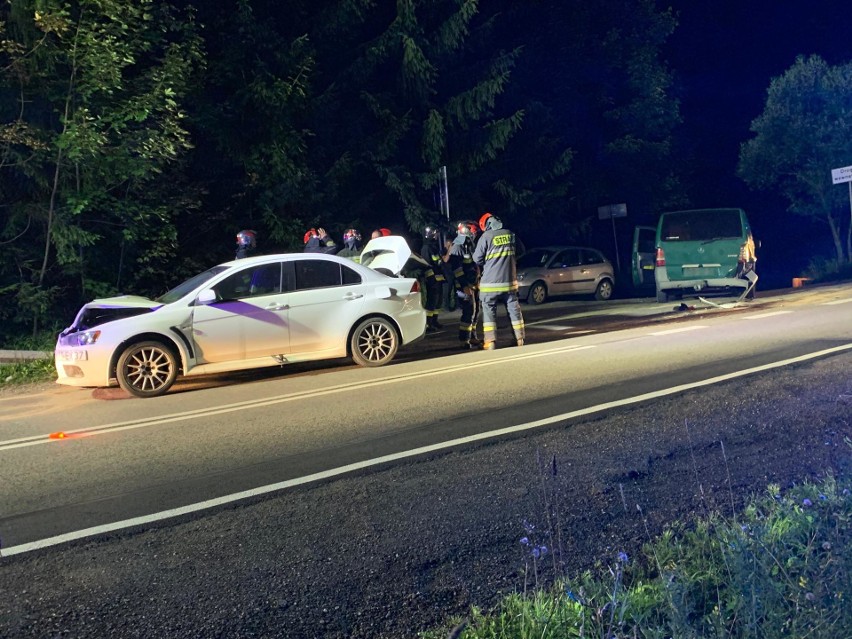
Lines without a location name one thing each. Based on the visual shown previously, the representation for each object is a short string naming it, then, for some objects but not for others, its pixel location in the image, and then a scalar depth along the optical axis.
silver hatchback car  20.34
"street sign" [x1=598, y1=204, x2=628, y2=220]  24.14
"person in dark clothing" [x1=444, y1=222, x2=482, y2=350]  12.60
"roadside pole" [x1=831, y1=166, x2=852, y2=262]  20.83
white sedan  9.11
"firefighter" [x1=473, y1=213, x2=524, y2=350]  11.57
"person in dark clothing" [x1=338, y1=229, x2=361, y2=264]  13.18
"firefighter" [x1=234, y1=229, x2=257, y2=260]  12.20
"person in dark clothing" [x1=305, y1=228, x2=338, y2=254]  12.77
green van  16.52
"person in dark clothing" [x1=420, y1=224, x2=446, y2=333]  13.51
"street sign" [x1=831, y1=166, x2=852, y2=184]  20.82
